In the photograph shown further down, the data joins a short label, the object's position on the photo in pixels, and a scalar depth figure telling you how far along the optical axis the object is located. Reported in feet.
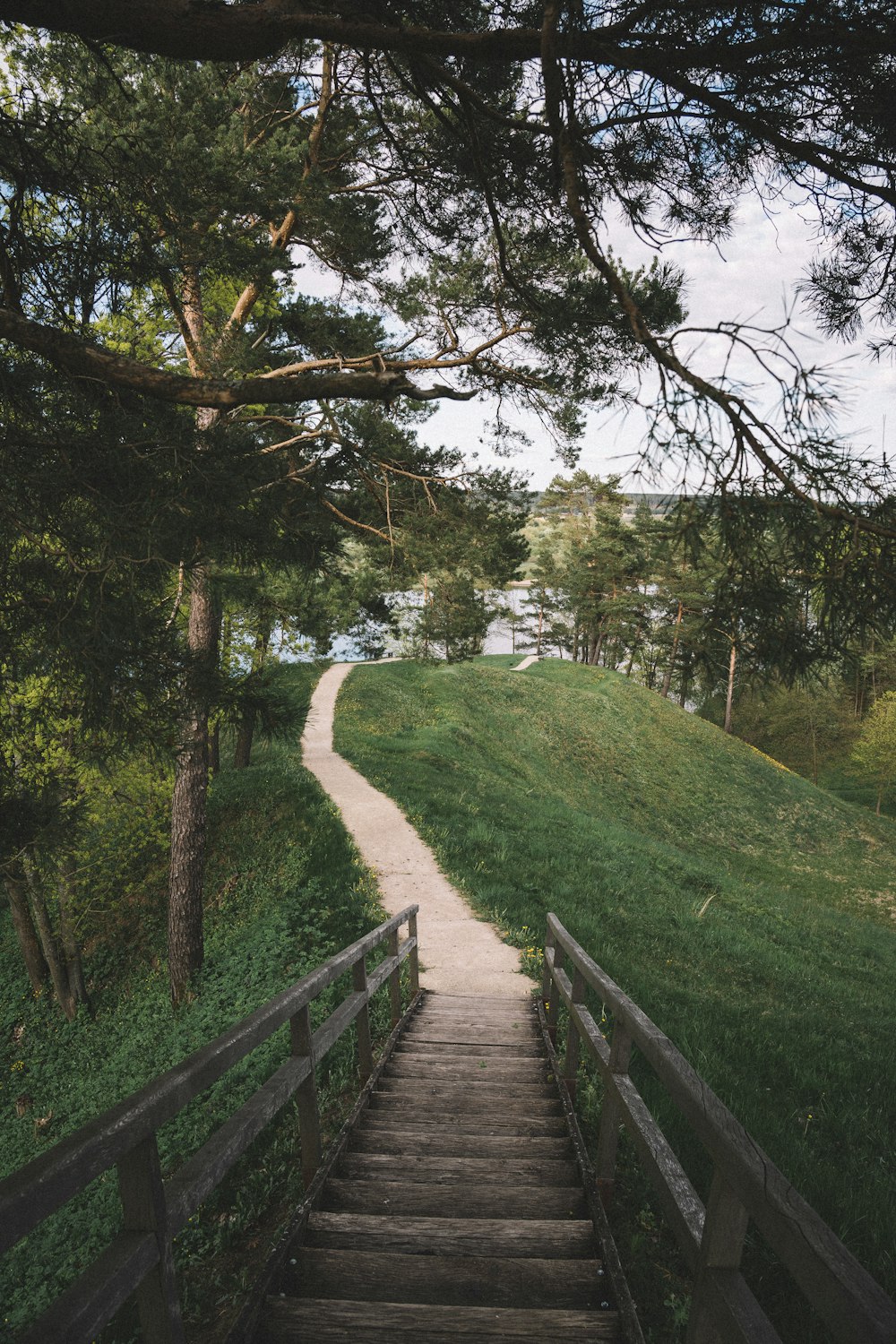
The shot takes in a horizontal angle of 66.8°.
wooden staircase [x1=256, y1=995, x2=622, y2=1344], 7.61
